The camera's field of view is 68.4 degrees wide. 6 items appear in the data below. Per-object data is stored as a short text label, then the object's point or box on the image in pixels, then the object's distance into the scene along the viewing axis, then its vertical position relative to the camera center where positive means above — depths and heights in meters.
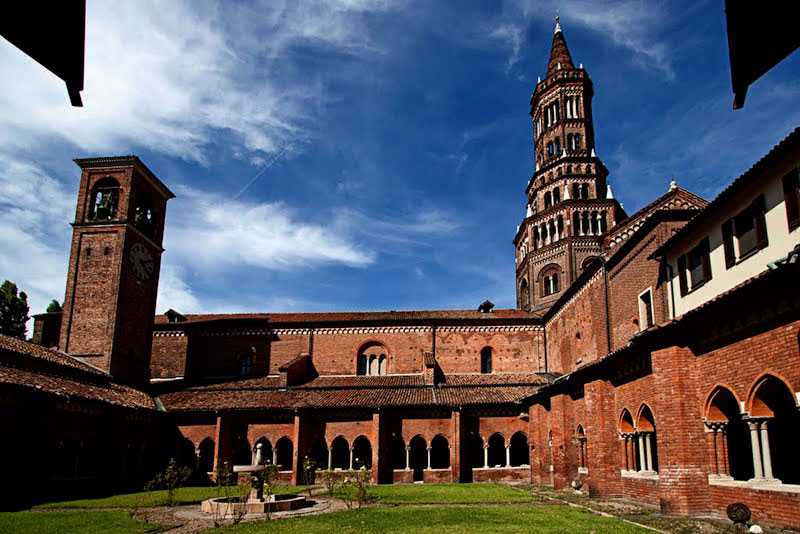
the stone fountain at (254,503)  16.94 -2.74
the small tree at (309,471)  23.37 -2.66
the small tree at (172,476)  19.48 -2.44
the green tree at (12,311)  39.97 +6.45
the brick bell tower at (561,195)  39.84 +15.09
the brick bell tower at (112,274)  30.64 +7.16
